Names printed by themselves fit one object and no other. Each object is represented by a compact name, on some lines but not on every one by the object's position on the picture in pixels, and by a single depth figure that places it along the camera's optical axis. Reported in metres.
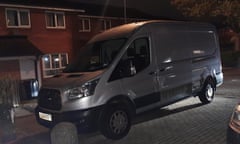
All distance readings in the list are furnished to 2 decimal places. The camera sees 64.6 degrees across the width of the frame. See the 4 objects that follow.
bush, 6.36
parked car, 2.57
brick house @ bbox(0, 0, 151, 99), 13.62
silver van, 4.11
